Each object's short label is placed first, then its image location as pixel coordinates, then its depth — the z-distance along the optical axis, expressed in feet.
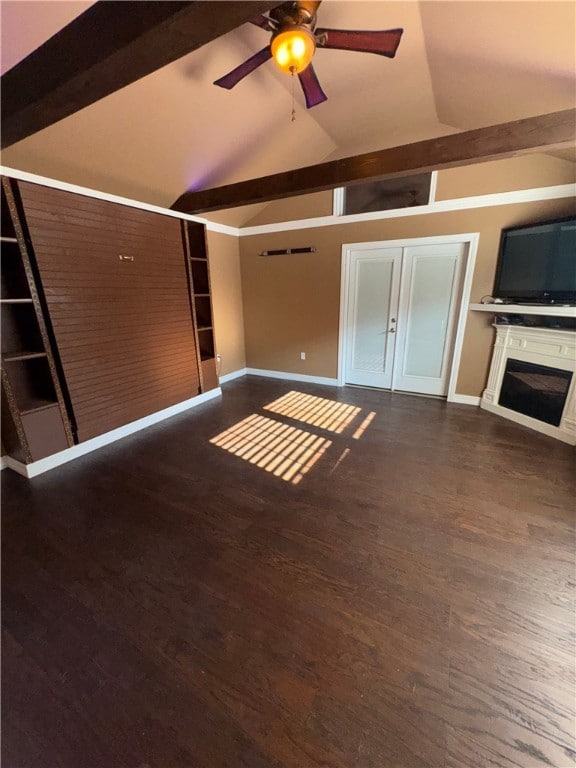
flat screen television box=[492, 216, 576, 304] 9.73
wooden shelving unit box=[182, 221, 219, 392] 12.91
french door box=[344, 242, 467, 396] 12.94
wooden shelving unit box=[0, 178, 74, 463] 7.81
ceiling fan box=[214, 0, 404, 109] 5.20
